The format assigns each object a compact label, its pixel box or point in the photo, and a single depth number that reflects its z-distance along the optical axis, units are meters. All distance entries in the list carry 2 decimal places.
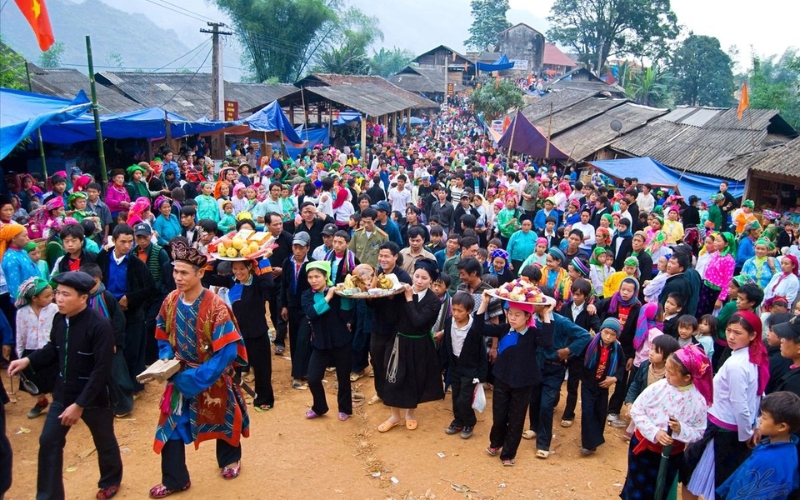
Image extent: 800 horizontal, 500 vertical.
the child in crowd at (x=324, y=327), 5.16
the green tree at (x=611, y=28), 53.34
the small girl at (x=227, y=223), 8.30
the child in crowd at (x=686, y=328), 5.20
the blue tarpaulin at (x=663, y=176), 13.87
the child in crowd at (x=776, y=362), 4.08
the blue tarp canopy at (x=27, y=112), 6.46
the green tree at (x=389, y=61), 70.06
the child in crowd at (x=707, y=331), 5.38
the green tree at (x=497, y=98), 31.33
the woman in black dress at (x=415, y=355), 5.05
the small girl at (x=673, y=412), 3.73
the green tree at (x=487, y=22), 76.56
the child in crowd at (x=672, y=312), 5.63
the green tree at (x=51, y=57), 49.56
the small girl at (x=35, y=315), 5.13
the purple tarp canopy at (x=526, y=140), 17.81
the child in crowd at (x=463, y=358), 5.16
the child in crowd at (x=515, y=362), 4.70
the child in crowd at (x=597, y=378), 5.15
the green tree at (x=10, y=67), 11.74
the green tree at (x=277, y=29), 45.19
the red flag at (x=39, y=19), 7.61
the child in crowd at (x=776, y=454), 3.23
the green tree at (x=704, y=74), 47.66
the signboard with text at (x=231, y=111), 18.72
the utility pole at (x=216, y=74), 20.38
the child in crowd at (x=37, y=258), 5.83
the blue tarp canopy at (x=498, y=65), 54.84
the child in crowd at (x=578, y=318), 5.68
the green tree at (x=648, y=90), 41.72
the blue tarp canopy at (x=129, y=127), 10.43
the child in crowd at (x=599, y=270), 7.13
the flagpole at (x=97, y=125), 8.30
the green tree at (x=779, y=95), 26.45
